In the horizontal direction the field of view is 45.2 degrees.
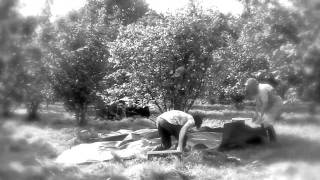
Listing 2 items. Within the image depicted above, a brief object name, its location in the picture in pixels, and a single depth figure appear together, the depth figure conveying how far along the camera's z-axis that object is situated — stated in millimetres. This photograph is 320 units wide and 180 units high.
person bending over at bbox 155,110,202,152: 7285
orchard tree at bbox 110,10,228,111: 12016
